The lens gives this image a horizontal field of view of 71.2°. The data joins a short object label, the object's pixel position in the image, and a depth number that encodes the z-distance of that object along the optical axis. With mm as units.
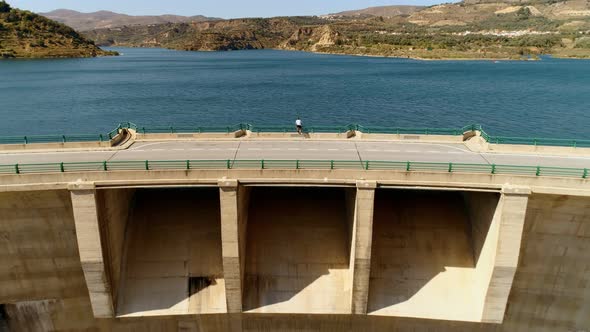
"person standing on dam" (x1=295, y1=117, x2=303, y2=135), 27733
